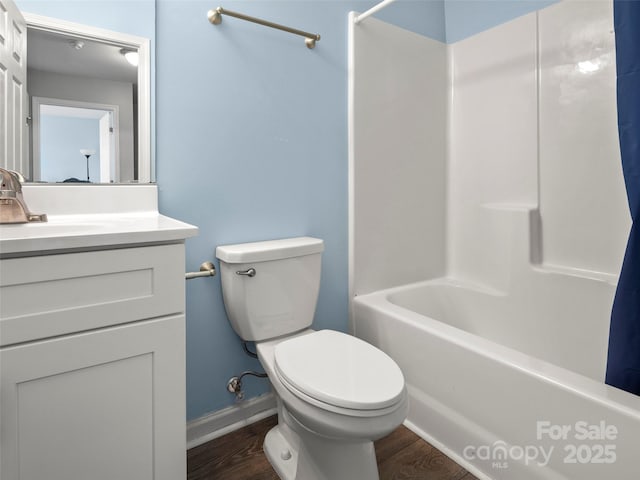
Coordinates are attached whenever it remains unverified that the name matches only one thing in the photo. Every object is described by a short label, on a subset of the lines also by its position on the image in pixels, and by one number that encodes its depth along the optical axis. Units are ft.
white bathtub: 3.28
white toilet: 3.27
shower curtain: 3.36
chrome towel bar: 4.57
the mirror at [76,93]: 3.72
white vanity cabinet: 2.47
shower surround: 4.16
